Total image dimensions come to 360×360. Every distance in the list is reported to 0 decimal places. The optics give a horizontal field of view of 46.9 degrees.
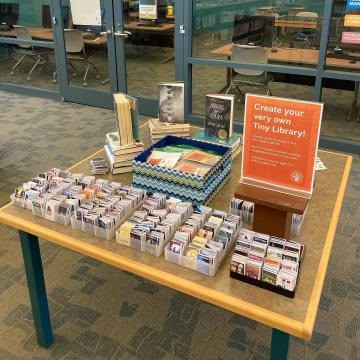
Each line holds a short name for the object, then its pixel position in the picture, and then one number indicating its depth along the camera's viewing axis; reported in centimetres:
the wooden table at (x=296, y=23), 391
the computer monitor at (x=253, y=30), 420
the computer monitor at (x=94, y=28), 489
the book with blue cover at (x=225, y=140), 201
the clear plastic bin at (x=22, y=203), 157
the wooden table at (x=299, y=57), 386
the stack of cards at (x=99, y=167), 189
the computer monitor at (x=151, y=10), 470
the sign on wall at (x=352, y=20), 371
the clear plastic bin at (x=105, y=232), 141
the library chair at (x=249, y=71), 423
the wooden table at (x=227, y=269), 113
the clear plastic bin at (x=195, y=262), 125
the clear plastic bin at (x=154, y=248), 133
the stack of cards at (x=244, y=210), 147
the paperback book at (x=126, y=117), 188
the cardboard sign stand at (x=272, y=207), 127
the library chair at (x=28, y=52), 573
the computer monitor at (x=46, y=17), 532
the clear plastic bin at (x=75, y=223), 146
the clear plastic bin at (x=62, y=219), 149
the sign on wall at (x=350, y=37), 381
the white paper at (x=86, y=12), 492
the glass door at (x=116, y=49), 473
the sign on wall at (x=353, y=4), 365
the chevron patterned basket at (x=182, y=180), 154
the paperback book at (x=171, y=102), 211
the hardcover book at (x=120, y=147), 187
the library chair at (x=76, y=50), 528
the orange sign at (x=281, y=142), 124
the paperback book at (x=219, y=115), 198
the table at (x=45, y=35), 512
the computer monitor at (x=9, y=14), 602
